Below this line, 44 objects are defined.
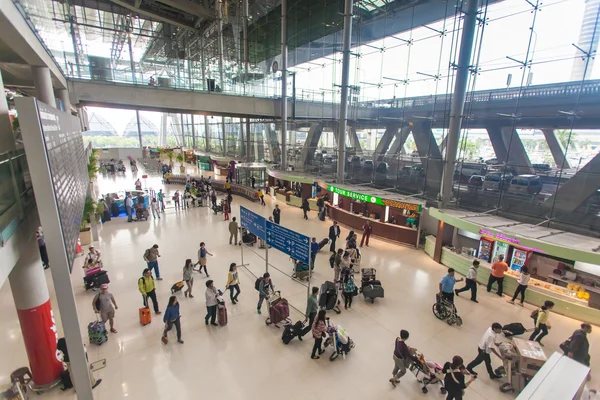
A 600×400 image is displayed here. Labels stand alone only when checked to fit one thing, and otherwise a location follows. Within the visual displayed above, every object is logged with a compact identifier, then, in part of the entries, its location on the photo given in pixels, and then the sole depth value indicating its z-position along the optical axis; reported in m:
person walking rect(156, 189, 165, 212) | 17.20
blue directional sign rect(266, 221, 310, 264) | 7.40
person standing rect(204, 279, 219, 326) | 6.87
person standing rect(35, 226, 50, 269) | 9.17
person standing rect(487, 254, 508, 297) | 8.62
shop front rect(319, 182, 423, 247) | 12.60
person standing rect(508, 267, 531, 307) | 8.01
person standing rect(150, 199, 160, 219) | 16.66
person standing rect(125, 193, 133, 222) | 15.64
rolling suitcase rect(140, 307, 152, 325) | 7.03
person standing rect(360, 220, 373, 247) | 12.40
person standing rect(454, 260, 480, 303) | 8.26
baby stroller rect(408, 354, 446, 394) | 5.26
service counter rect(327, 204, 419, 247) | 12.73
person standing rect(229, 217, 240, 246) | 12.11
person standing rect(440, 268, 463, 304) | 7.45
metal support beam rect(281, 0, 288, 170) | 20.20
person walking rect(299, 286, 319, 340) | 6.69
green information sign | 11.95
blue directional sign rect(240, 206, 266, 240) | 8.91
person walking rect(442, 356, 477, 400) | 4.51
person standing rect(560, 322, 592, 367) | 5.26
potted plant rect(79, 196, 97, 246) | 11.99
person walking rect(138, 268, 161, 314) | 7.08
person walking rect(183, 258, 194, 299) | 8.05
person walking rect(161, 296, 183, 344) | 6.20
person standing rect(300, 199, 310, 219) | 16.70
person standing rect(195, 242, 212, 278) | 9.48
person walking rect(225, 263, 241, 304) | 7.83
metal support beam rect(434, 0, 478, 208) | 10.00
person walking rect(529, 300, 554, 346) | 6.10
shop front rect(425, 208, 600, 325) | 7.48
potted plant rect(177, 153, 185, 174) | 35.12
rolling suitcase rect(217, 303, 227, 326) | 7.01
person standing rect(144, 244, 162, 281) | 8.84
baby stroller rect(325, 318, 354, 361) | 6.06
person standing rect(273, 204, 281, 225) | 13.99
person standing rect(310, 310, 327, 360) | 5.89
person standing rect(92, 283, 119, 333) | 6.43
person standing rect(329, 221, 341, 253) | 11.76
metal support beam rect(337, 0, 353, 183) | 14.78
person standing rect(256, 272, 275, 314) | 7.43
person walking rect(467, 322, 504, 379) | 5.33
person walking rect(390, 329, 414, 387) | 5.20
